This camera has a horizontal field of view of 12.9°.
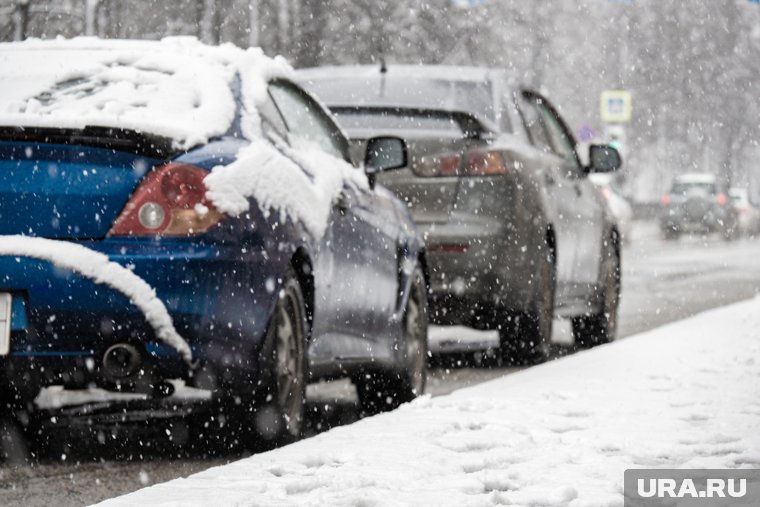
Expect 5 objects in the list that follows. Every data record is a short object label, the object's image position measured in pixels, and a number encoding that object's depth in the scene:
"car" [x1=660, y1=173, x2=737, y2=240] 86.31
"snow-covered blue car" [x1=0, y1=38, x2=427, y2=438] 10.97
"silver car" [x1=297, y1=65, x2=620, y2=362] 18.18
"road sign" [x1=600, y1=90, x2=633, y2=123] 76.67
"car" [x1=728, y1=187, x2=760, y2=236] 92.34
